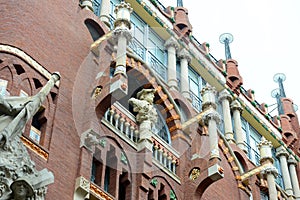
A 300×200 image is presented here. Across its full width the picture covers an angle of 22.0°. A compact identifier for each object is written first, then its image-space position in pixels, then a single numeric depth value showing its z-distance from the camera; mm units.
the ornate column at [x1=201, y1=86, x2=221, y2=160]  21591
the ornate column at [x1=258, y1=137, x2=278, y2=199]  24081
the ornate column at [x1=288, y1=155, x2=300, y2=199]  29284
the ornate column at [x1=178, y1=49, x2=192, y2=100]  25375
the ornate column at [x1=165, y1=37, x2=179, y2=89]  24873
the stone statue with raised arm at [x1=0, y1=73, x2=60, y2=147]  15477
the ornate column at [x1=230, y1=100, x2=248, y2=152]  27750
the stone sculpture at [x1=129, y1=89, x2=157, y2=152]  20188
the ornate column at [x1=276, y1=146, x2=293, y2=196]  29138
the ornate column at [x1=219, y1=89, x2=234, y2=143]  27119
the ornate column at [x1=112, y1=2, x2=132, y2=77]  19516
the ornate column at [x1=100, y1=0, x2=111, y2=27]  22656
